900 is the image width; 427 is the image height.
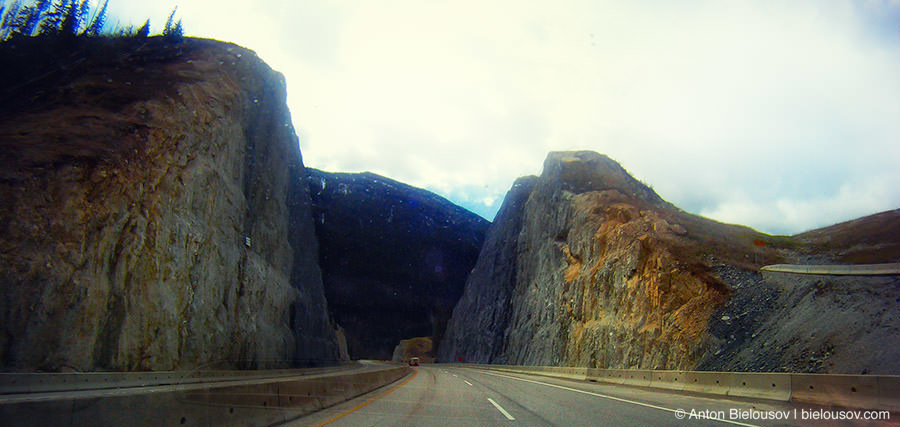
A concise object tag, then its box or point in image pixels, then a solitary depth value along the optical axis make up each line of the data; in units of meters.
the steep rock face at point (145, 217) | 20.23
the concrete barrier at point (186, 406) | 4.04
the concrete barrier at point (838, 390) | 8.71
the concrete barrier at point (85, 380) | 15.07
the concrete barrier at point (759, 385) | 10.79
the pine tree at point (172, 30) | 45.28
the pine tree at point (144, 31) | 48.25
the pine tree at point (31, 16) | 50.64
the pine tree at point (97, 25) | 49.58
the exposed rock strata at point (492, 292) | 63.94
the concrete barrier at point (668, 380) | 15.58
